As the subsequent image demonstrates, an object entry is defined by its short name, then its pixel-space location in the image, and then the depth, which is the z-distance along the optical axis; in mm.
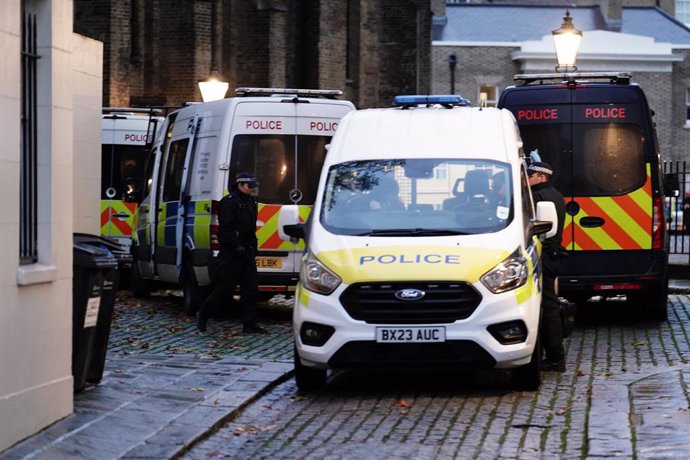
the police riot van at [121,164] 24000
